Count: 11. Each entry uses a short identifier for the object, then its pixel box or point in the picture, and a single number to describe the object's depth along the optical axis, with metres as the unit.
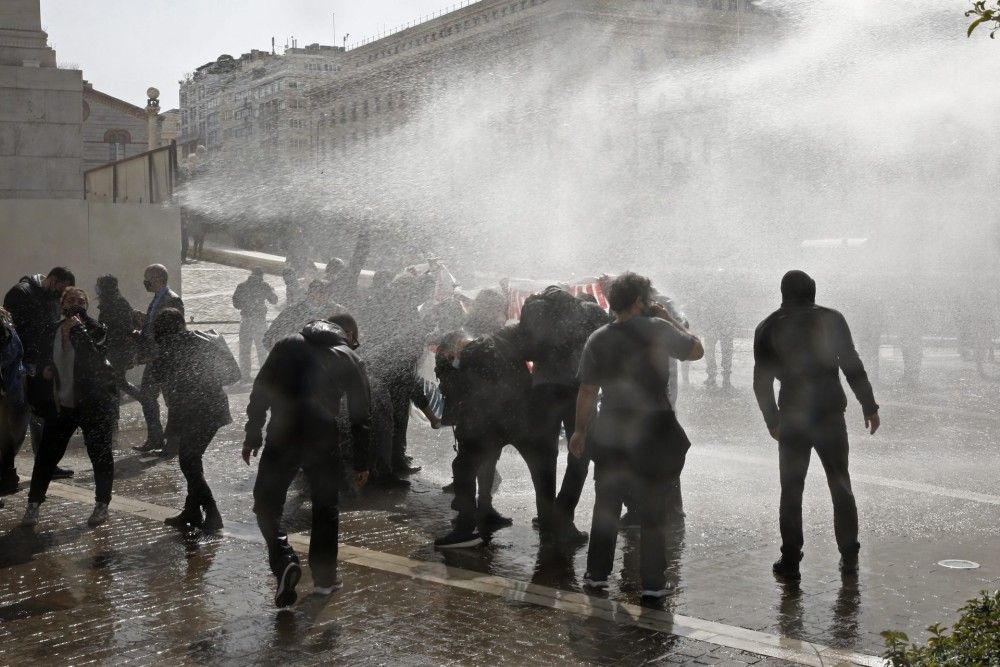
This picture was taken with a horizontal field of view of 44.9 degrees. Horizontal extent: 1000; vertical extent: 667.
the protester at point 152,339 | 10.70
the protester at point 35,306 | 9.52
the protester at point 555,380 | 7.33
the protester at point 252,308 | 16.94
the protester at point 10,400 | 8.84
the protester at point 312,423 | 6.30
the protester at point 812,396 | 6.67
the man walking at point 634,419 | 6.15
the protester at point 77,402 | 8.15
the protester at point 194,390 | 7.88
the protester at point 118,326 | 11.45
